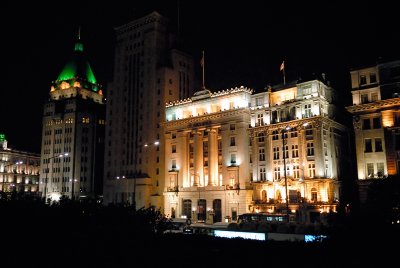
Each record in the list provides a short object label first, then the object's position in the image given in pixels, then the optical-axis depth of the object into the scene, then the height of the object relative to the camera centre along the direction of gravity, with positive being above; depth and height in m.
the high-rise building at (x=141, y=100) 125.50 +30.93
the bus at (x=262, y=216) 81.56 -3.58
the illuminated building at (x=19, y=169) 168.88 +12.97
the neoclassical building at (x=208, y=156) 103.88 +11.09
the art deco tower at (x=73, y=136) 165.38 +25.47
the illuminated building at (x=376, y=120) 79.31 +14.71
